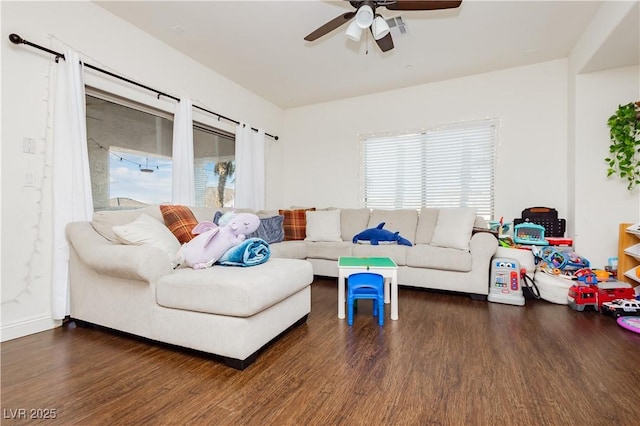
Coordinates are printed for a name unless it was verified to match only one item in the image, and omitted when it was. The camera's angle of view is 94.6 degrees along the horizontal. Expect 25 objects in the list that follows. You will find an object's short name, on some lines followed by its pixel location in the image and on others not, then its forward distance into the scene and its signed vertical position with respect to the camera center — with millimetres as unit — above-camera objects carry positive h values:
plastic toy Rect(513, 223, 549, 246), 3254 -267
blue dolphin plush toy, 3446 -286
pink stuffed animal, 1991 -193
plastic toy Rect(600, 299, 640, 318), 2363 -781
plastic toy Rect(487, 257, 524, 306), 2785 -688
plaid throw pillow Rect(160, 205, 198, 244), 2396 -70
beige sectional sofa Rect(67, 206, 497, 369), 1647 -496
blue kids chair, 2256 -597
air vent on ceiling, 2636 +1743
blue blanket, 1989 -290
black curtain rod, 2068 +1257
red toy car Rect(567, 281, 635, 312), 2520 -715
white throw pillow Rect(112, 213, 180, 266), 2047 -157
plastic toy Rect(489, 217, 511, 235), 3543 -179
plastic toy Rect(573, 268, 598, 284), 2627 -592
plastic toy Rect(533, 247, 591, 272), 2947 -491
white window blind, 4020 +637
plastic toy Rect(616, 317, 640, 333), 2114 -831
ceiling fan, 2068 +1459
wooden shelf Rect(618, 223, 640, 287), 2779 -391
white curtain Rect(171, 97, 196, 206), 3275 +624
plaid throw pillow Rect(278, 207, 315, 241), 4102 -180
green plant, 2918 +670
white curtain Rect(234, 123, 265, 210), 4242 +664
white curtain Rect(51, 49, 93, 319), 2256 +361
